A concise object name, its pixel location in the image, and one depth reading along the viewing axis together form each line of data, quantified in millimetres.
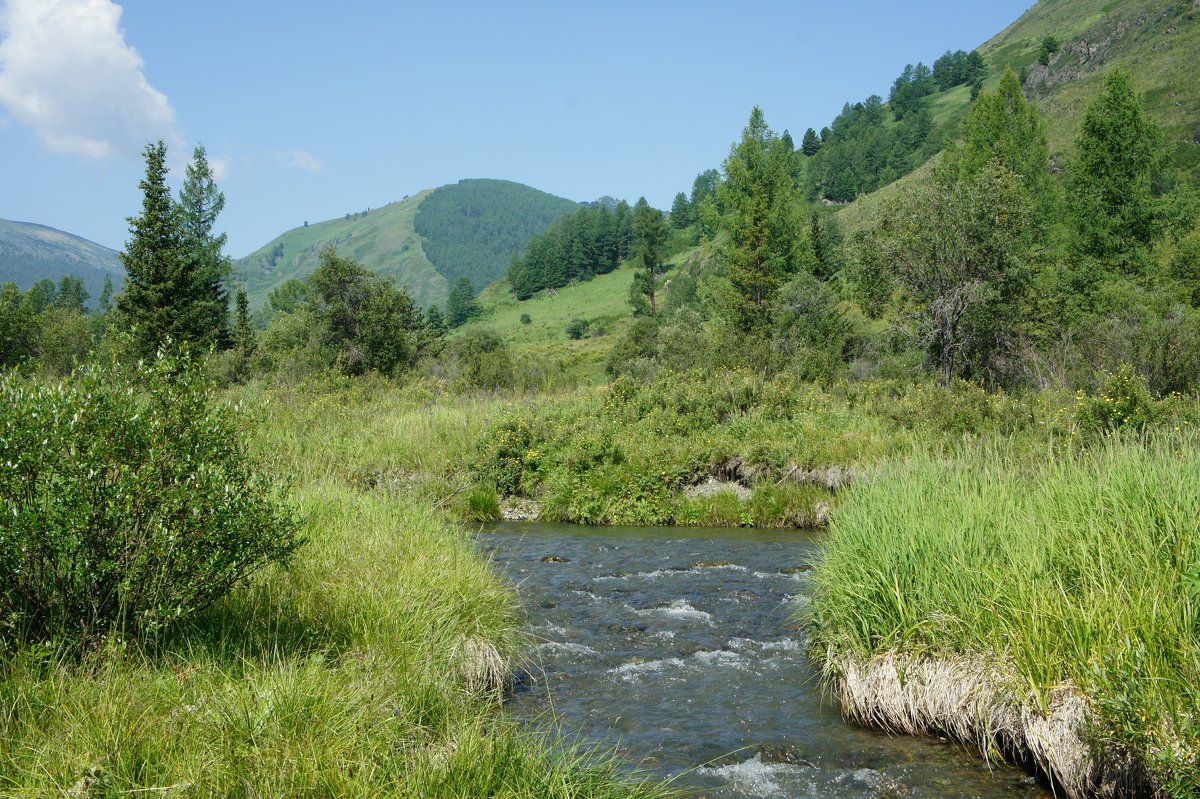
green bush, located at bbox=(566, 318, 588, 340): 92212
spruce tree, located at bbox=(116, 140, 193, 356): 41469
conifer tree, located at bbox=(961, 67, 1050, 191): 52281
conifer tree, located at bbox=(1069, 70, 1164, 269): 44781
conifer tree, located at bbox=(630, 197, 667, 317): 93500
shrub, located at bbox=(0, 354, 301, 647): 4457
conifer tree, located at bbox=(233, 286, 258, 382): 50450
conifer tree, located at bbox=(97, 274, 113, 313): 133225
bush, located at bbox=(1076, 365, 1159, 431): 13789
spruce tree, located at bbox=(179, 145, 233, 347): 44250
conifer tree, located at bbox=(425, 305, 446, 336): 94750
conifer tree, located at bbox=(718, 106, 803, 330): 47250
